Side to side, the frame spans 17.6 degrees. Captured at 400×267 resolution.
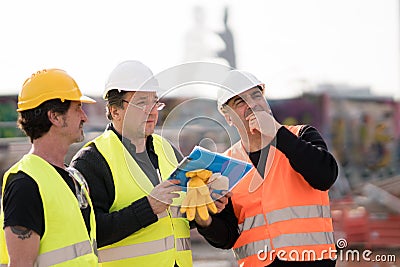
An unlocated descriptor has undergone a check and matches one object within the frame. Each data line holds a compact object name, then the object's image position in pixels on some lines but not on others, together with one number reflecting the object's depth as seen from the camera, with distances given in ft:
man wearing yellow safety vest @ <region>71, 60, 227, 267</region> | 21.62
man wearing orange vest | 22.02
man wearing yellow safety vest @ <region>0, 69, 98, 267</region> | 18.51
